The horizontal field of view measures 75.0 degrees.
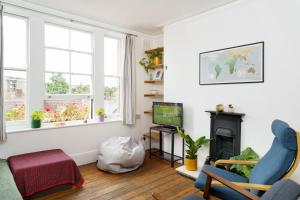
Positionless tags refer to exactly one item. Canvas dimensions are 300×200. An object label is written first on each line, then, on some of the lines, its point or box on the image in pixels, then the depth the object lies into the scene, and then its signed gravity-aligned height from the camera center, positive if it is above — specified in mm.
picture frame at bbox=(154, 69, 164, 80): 4215 +492
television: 3480 -330
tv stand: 3474 -1127
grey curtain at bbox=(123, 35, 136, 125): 4000 +247
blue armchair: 1570 -594
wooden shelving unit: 4160 +195
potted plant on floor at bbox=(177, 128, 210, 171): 3085 -887
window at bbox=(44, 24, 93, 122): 3271 +394
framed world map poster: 2650 +479
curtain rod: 2794 +1302
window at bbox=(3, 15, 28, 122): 2885 +444
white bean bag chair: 3062 -956
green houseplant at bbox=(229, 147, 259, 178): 2325 -832
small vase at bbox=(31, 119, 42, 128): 2965 -425
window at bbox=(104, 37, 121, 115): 3963 +423
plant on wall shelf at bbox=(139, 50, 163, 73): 4223 +804
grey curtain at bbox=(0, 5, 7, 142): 2637 -82
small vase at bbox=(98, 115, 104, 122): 3721 -423
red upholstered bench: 2246 -927
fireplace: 2846 -575
